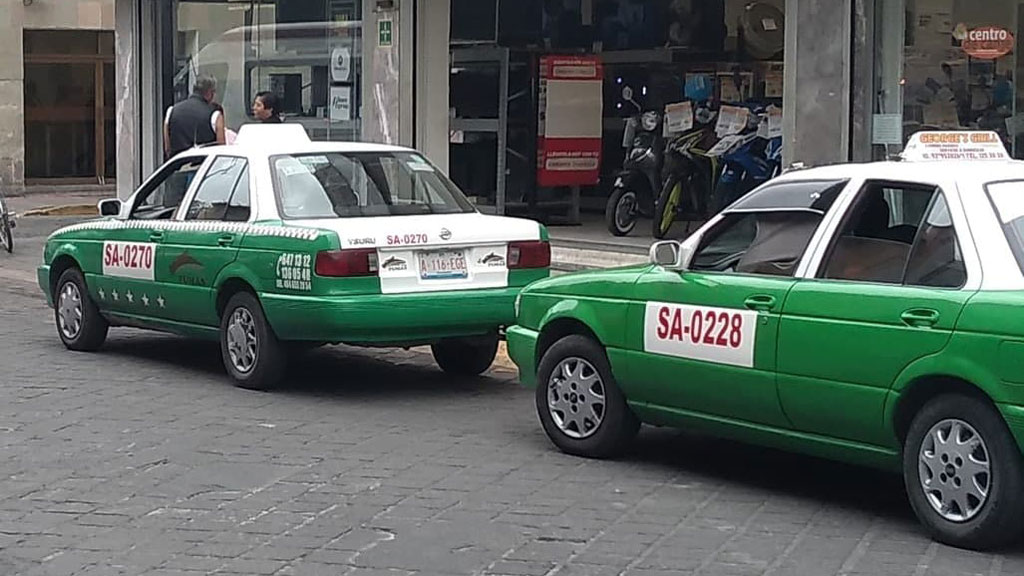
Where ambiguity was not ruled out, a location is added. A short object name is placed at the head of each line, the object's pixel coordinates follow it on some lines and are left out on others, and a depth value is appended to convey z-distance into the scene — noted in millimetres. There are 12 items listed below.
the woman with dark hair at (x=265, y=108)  16531
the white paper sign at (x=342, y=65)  18422
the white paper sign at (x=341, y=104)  18438
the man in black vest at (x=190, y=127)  16062
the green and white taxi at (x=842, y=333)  6520
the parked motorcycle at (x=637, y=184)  17797
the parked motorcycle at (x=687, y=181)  17125
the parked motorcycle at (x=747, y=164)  16906
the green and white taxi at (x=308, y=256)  9766
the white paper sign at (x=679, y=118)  18128
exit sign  17438
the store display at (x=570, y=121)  19375
